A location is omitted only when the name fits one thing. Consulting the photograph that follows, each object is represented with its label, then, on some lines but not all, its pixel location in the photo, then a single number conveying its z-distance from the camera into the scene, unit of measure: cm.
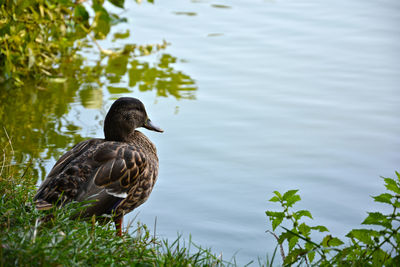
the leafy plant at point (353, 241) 595
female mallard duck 681
